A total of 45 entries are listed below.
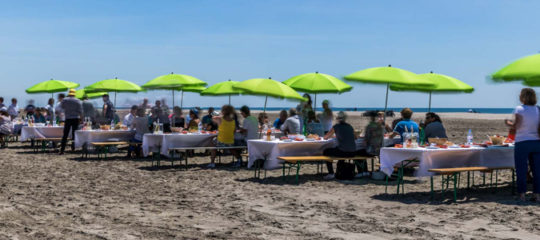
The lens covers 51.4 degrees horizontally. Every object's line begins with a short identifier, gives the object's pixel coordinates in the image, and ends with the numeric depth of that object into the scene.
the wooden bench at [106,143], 12.47
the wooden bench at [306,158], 9.14
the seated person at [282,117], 12.35
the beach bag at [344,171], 9.80
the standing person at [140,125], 12.72
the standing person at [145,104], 13.64
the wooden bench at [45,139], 14.32
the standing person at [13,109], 19.45
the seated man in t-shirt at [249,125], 11.16
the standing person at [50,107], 18.55
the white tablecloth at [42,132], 14.77
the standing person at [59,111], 16.19
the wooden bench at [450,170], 7.43
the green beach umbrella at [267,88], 11.15
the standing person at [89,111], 15.44
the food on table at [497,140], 8.50
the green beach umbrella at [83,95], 20.49
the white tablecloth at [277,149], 9.75
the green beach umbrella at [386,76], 9.59
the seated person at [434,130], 9.52
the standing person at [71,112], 13.91
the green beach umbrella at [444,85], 11.09
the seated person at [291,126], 11.24
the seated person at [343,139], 9.59
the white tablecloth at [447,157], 7.73
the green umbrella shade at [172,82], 13.66
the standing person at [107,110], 15.42
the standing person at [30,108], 19.11
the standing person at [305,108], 12.59
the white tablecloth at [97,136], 13.09
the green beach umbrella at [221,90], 15.95
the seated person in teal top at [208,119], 13.04
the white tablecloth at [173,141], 11.42
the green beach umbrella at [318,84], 12.60
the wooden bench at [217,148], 11.10
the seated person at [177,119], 14.51
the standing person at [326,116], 12.37
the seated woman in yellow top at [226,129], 11.20
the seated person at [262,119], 13.07
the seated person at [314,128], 11.29
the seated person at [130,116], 13.98
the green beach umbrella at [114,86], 15.55
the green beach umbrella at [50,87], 18.12
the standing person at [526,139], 7.33
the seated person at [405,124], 9.98
